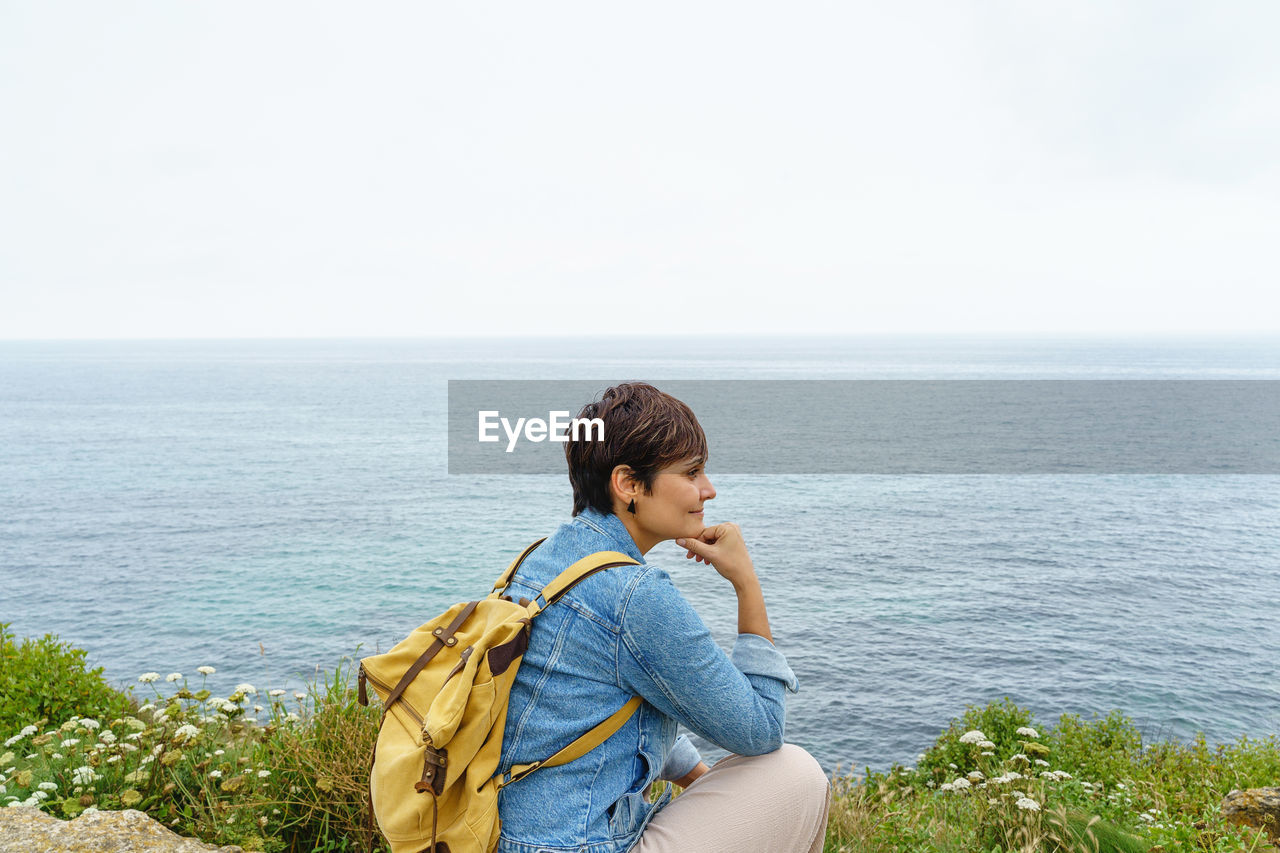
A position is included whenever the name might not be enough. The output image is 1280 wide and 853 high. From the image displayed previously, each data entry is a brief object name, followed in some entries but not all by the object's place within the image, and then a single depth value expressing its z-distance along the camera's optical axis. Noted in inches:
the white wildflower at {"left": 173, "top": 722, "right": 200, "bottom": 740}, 172.7
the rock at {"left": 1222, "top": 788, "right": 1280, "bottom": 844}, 214.9
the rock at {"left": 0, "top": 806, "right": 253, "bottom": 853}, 144.9
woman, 98.8
